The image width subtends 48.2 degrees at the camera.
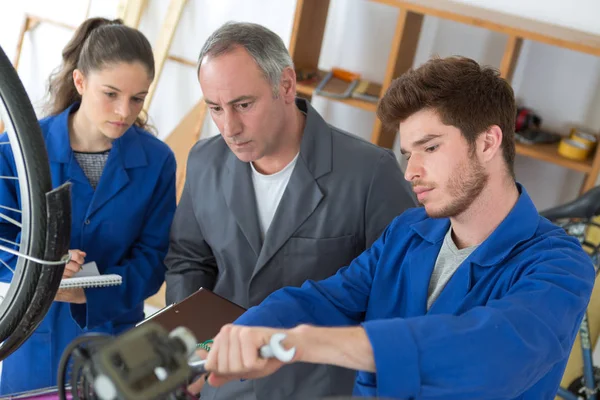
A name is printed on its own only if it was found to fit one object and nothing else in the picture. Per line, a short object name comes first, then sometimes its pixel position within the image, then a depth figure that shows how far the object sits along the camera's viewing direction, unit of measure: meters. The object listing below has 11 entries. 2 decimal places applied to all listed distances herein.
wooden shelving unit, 2.43
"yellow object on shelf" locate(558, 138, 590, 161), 2.54
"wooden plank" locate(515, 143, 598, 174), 2.51
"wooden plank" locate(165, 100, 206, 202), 3.22
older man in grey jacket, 1.48
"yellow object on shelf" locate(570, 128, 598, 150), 2.56
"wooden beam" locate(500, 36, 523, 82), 2.46
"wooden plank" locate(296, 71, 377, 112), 2.73
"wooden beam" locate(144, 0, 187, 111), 3.11
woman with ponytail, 1.67
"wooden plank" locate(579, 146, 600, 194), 2.47
